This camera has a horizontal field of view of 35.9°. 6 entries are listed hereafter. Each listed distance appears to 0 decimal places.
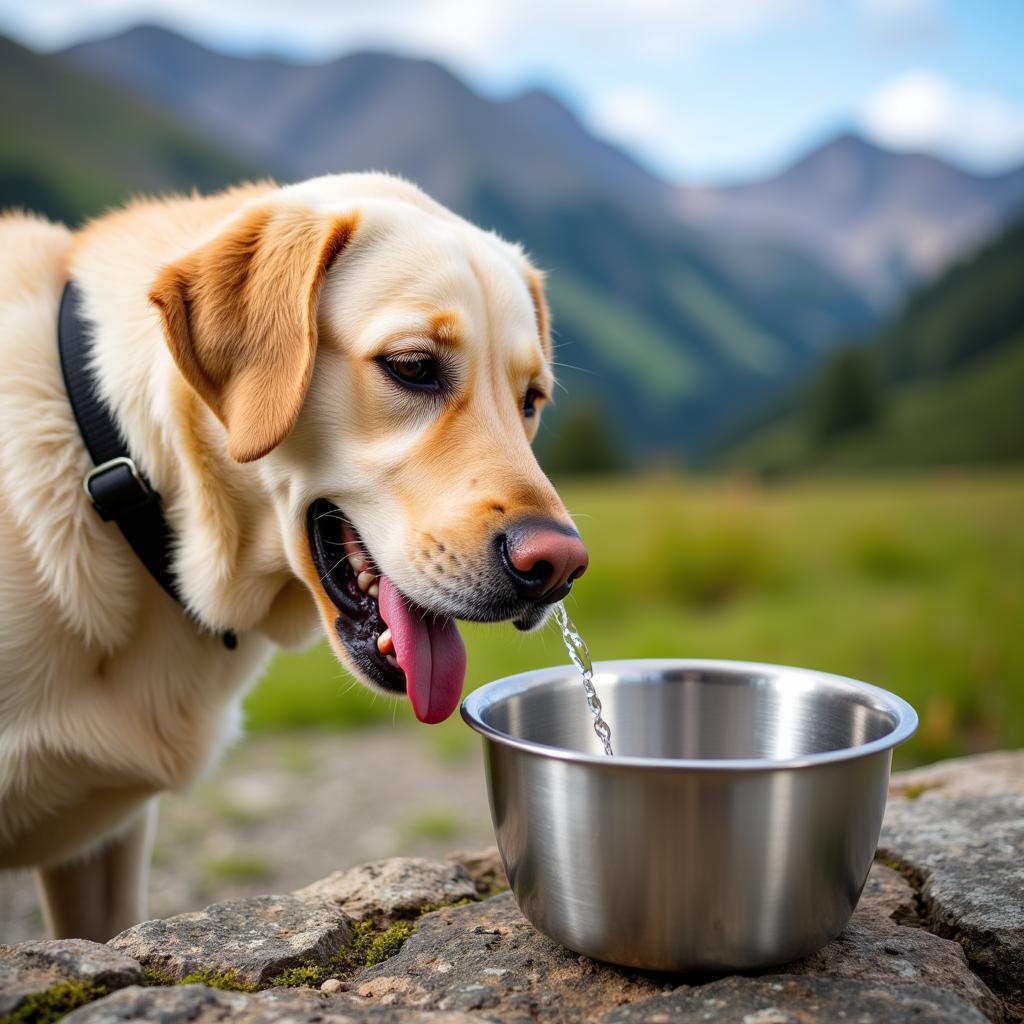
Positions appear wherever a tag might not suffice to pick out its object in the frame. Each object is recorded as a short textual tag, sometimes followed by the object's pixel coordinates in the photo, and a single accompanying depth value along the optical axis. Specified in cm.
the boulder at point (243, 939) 65
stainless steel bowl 59
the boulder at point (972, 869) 67
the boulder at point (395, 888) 73
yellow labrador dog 74
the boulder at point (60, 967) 61
